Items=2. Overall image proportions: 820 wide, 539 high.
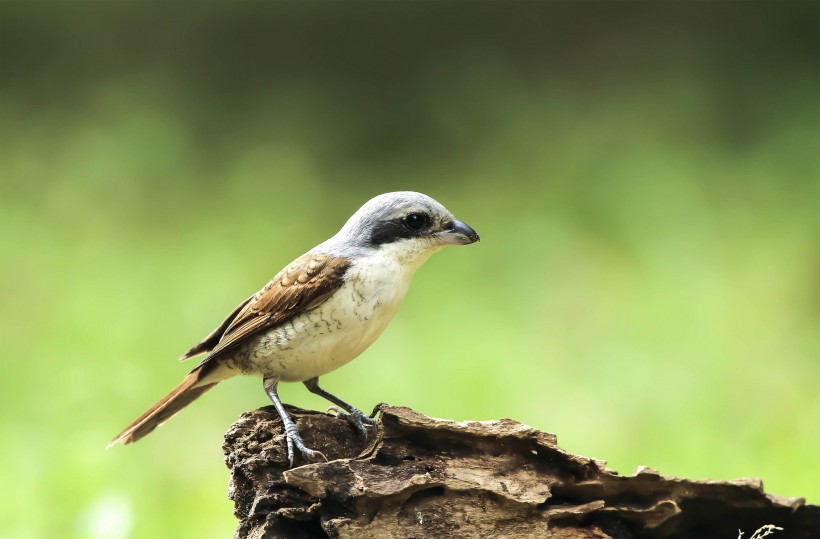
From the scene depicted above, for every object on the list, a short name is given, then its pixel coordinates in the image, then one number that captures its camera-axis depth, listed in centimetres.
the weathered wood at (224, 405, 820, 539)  655
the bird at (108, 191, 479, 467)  730
